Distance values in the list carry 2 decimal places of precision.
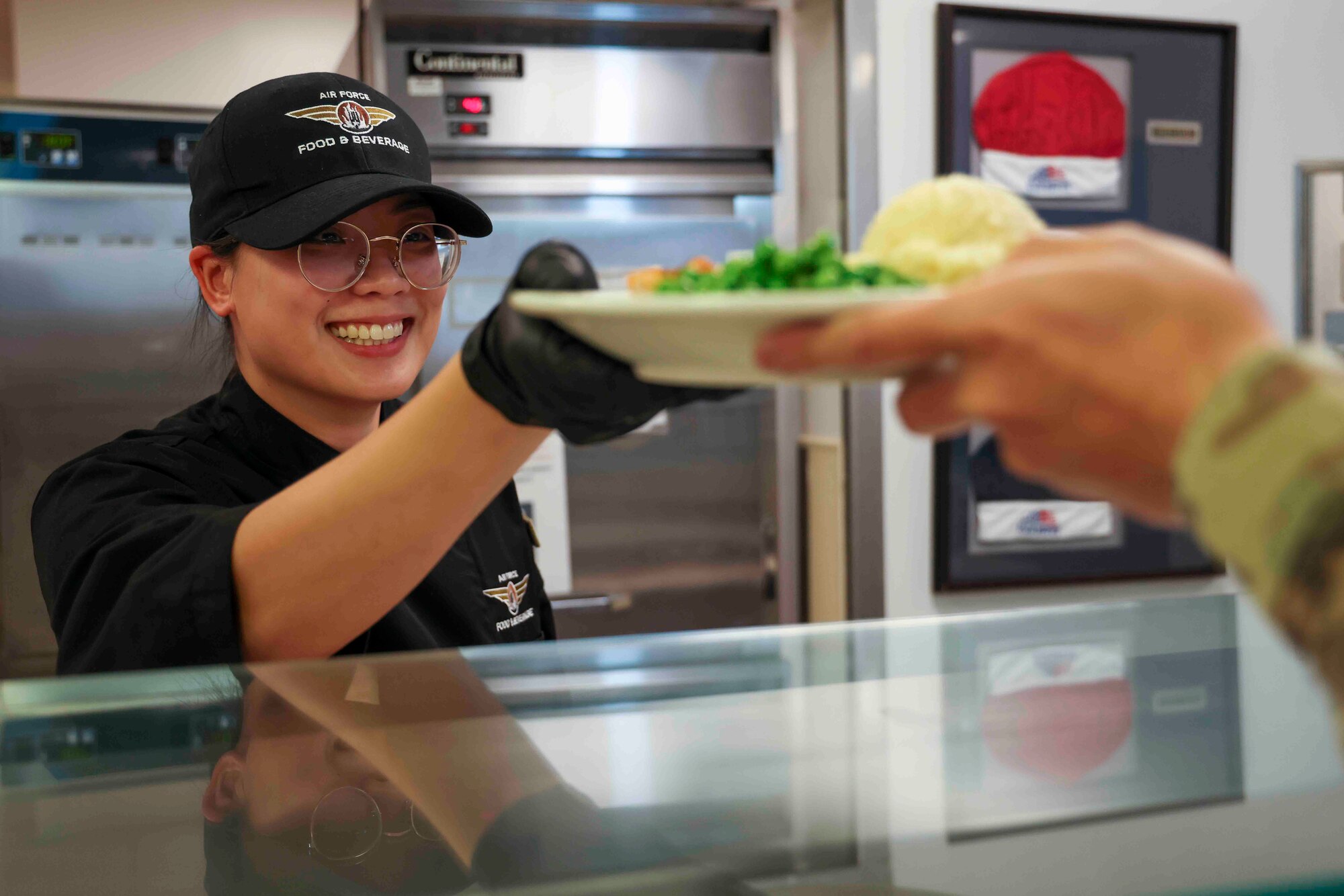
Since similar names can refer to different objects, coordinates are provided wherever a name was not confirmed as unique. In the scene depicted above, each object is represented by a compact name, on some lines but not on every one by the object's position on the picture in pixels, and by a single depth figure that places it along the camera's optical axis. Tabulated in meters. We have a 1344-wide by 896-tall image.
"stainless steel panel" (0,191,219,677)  2.10
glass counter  0.56
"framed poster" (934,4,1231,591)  2.38
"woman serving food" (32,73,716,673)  0.74
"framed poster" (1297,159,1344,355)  2.58
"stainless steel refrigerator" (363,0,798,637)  2.29
